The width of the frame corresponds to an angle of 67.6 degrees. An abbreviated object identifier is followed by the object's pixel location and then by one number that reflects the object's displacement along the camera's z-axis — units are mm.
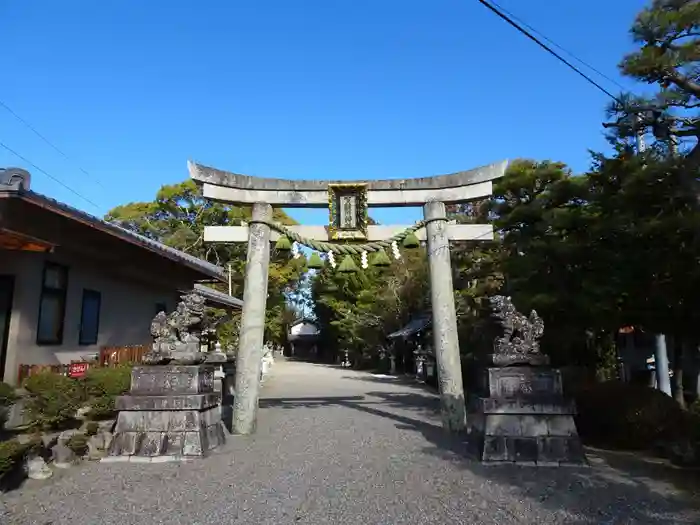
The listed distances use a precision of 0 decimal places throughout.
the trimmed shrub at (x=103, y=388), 9094
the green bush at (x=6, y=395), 6676
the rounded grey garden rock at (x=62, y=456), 7352
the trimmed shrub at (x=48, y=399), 7957
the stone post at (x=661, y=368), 11734
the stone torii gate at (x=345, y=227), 10320
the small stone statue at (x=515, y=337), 7949
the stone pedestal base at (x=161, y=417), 7734
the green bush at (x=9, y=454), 5816
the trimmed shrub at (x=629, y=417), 8000
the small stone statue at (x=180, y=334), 8234
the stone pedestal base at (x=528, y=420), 7473
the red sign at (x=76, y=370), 9699
